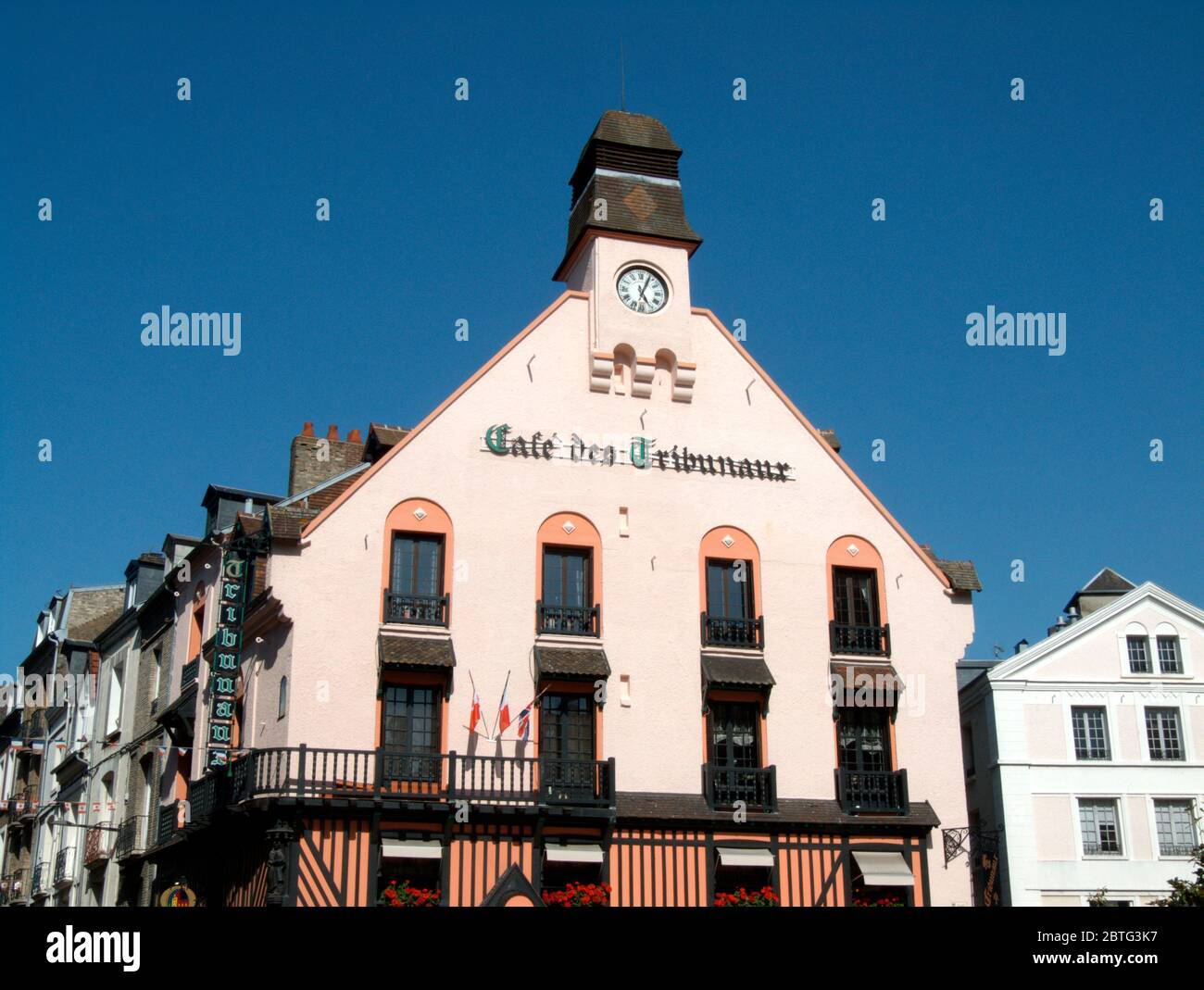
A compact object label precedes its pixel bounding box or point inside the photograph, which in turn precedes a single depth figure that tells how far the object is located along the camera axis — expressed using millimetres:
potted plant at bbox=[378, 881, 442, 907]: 25375
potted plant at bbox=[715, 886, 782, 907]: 27312
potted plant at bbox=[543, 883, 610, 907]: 25953
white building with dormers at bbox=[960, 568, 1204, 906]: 39031
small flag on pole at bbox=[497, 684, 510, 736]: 27234
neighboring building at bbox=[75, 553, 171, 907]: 38500
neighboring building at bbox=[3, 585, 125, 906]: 43562
